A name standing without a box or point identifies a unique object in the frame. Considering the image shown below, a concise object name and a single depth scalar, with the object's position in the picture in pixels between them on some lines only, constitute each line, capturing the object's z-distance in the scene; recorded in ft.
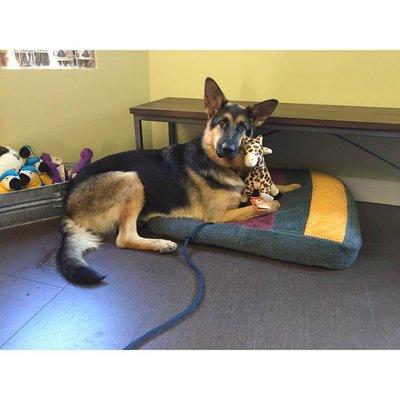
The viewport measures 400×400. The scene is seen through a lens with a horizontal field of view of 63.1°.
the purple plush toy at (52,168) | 7.97
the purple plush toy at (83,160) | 8.30
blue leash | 4.47
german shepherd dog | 6.66
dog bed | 5.88
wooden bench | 6.75
